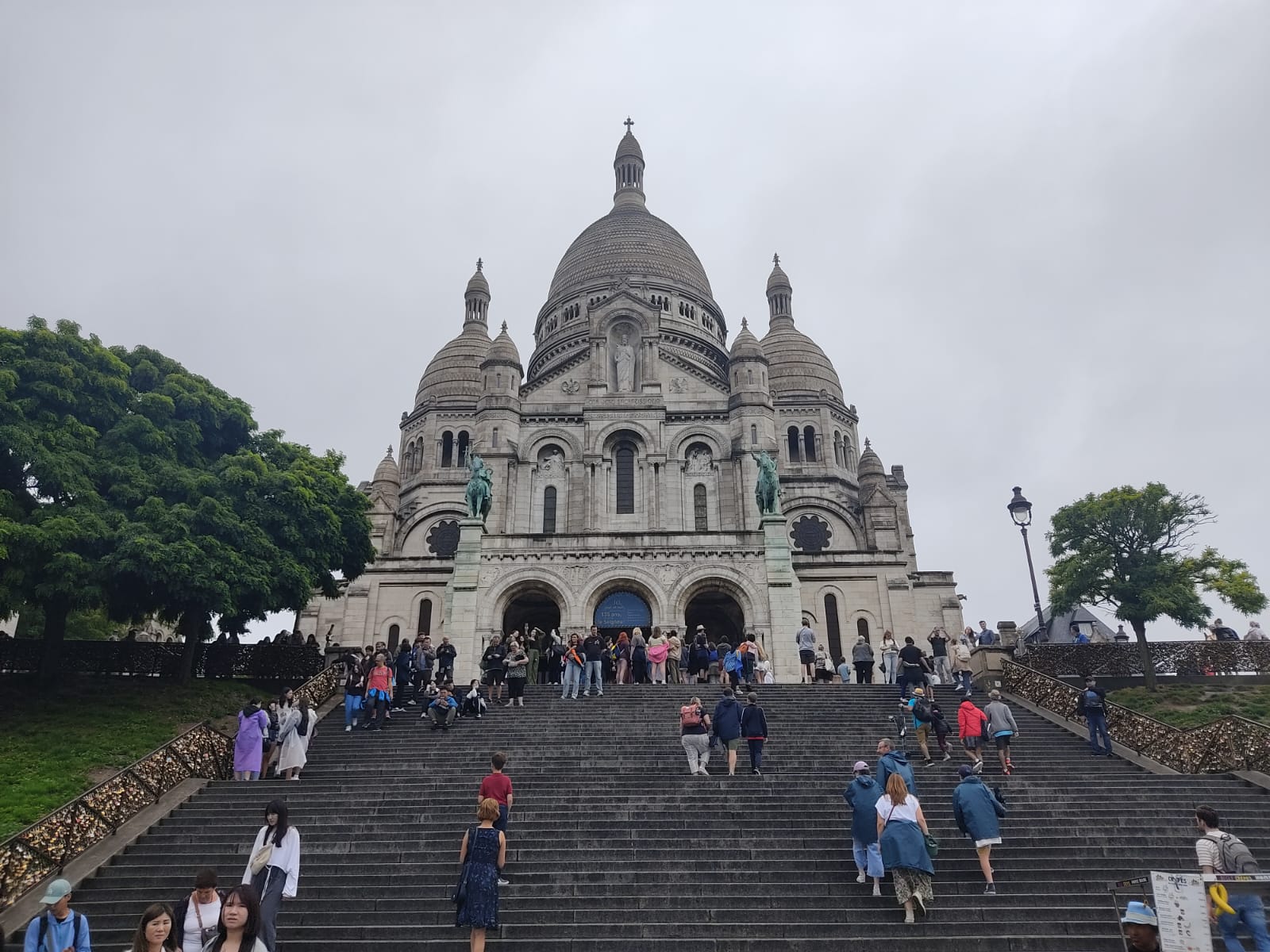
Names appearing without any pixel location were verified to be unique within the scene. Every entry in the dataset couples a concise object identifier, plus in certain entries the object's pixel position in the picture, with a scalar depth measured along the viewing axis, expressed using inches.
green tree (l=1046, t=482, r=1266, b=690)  1062.4
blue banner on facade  1165.7
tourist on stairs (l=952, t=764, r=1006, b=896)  394.6
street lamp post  864.9
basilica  1163.9
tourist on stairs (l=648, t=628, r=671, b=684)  874.1
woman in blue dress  311.9
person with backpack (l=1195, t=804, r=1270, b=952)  276.1
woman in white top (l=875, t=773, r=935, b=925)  365.7
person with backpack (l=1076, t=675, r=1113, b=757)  629.9
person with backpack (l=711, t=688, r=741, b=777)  551.2
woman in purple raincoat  579.2
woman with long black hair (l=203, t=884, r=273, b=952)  220.5
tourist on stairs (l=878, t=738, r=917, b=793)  413.1
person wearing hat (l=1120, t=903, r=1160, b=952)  225.6
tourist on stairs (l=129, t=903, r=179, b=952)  234.4
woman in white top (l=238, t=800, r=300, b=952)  300.8
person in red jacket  553.0
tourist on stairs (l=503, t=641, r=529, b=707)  780.0
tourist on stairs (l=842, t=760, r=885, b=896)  398.9
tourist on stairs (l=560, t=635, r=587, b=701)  800.3
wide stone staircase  376.8
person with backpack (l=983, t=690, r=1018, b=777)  565.3
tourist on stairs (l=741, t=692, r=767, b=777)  543.8
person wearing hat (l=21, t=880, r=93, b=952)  282.7
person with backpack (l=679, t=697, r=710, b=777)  560.7
